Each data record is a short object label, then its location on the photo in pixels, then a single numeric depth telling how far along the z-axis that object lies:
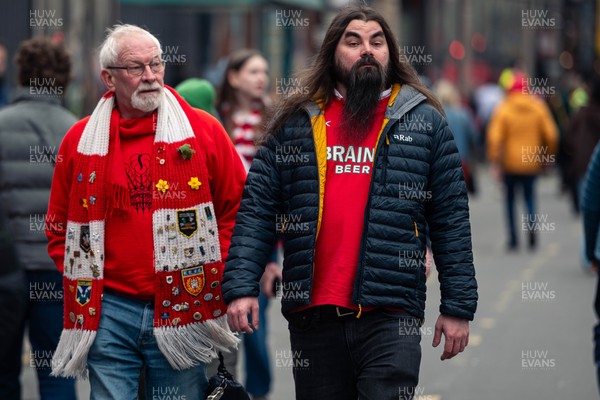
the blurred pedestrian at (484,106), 56.06
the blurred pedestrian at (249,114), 13.73
